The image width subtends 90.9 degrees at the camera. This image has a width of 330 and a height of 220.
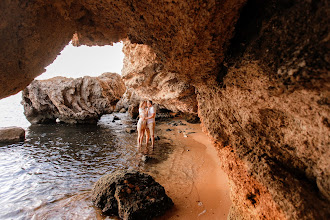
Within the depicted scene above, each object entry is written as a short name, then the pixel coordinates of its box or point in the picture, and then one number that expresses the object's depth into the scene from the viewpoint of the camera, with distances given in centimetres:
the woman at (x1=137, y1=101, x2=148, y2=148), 708
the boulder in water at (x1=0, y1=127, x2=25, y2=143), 916
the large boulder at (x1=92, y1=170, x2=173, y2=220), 300
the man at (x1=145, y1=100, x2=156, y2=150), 715
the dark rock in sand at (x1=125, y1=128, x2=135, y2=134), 1100
